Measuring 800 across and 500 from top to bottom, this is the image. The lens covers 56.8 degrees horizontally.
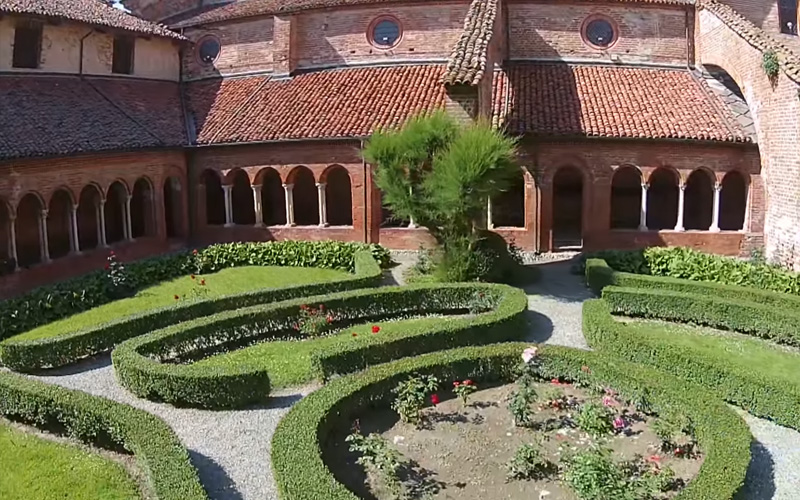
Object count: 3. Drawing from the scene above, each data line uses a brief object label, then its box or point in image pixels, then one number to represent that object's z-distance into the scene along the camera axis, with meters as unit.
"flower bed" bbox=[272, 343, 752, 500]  8.93
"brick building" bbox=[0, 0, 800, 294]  22.28
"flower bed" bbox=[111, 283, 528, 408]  12.56
